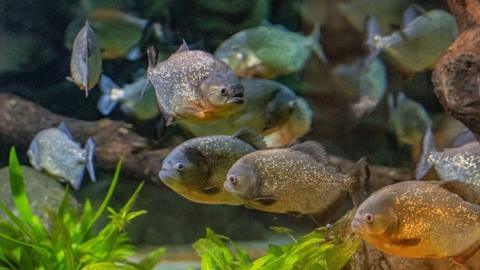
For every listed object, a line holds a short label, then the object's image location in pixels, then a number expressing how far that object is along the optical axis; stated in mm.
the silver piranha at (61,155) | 4336
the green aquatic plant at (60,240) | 3344
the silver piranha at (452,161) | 2600
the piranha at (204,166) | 2295
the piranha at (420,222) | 1860
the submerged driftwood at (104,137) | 5211
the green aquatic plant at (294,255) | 2574
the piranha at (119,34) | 3949
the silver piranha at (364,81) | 5352
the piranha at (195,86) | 2076
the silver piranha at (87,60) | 2645
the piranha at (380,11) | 5008
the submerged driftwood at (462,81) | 2482
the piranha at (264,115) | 3541
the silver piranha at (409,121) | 5074
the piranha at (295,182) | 2223
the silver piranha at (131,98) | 4309
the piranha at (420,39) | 3898
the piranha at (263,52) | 3871
